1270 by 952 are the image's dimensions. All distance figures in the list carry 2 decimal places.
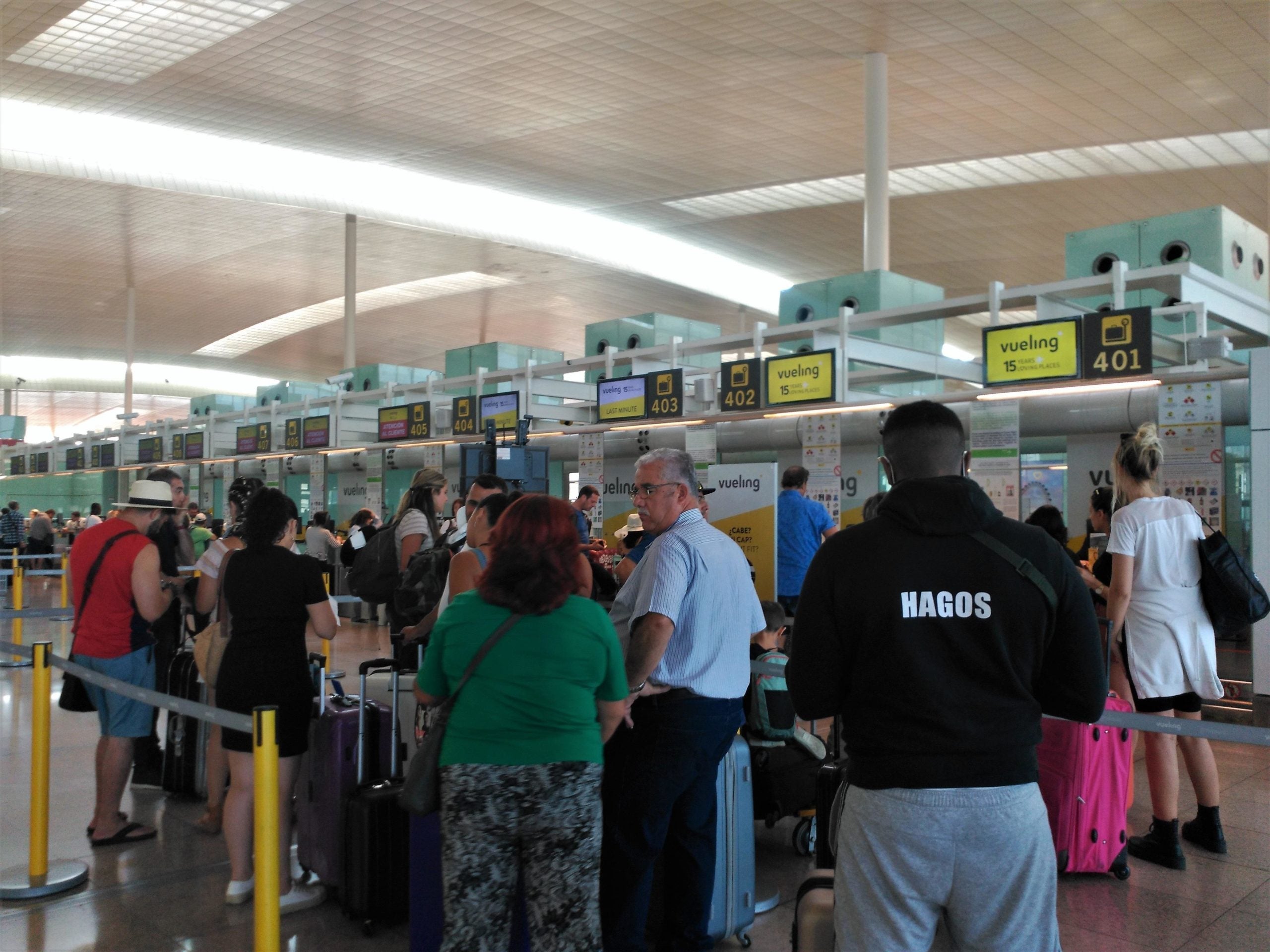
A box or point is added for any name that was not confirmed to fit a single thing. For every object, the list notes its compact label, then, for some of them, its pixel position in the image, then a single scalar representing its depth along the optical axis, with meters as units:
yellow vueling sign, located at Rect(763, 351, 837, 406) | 8.46
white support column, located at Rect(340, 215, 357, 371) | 19.36
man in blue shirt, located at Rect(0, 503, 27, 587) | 22.64
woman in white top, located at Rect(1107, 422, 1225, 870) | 4.61
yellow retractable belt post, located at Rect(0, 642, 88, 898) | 4.18
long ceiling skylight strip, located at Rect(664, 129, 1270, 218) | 16.56
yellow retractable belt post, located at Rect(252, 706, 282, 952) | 2.98
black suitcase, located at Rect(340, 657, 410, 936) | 3.82
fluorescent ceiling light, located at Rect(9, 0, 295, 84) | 12.59
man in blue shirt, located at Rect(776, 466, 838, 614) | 7.66
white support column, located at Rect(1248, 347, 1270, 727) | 6.85
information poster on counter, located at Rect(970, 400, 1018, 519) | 7.97
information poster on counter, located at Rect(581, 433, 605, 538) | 11.72
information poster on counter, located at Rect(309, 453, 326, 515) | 16.09
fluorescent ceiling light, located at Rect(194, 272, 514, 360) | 29.00
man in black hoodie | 1.92
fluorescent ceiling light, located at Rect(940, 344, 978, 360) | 38.44
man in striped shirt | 3.23
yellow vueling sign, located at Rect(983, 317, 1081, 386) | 7.00
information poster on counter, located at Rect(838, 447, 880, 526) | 11.37
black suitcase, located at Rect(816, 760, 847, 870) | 3.55
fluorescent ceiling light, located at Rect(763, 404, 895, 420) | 8.76
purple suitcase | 4.18
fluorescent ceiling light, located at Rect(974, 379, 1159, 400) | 7.24
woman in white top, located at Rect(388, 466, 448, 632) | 5.12
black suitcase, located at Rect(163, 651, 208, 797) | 5.64
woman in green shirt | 2.58
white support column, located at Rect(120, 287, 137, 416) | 27.41
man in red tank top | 4.80
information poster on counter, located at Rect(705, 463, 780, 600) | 6.47
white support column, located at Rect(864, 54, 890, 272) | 11.66
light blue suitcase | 3.72
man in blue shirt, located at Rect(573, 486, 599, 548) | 11.06
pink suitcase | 4.39
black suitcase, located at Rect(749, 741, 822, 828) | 4.71
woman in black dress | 3.93
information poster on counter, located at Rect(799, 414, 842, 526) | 9.02
